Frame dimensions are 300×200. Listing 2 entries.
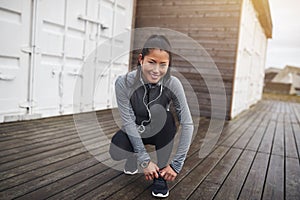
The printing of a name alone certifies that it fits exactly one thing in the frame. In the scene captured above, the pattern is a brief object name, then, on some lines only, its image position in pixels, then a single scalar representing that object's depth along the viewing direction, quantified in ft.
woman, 4.57
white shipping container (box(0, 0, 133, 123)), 8.99
